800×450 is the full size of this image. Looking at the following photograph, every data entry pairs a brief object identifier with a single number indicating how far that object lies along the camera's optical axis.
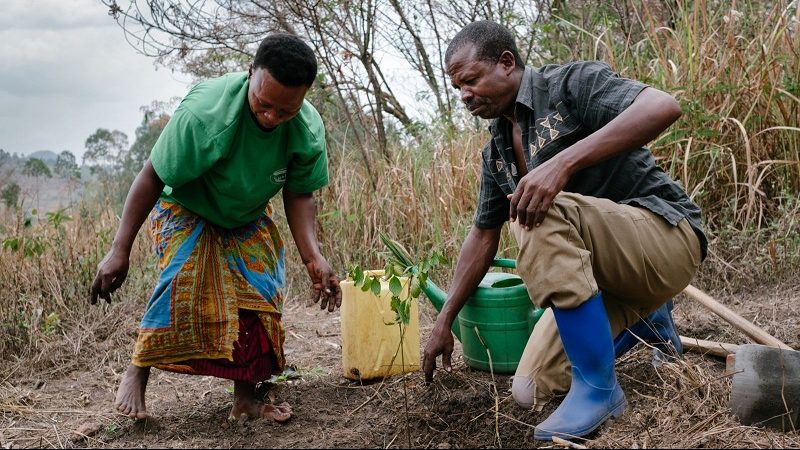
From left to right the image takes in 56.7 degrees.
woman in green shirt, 2.50
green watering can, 2.87
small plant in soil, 2.30
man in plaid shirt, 2.11
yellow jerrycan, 3.14
